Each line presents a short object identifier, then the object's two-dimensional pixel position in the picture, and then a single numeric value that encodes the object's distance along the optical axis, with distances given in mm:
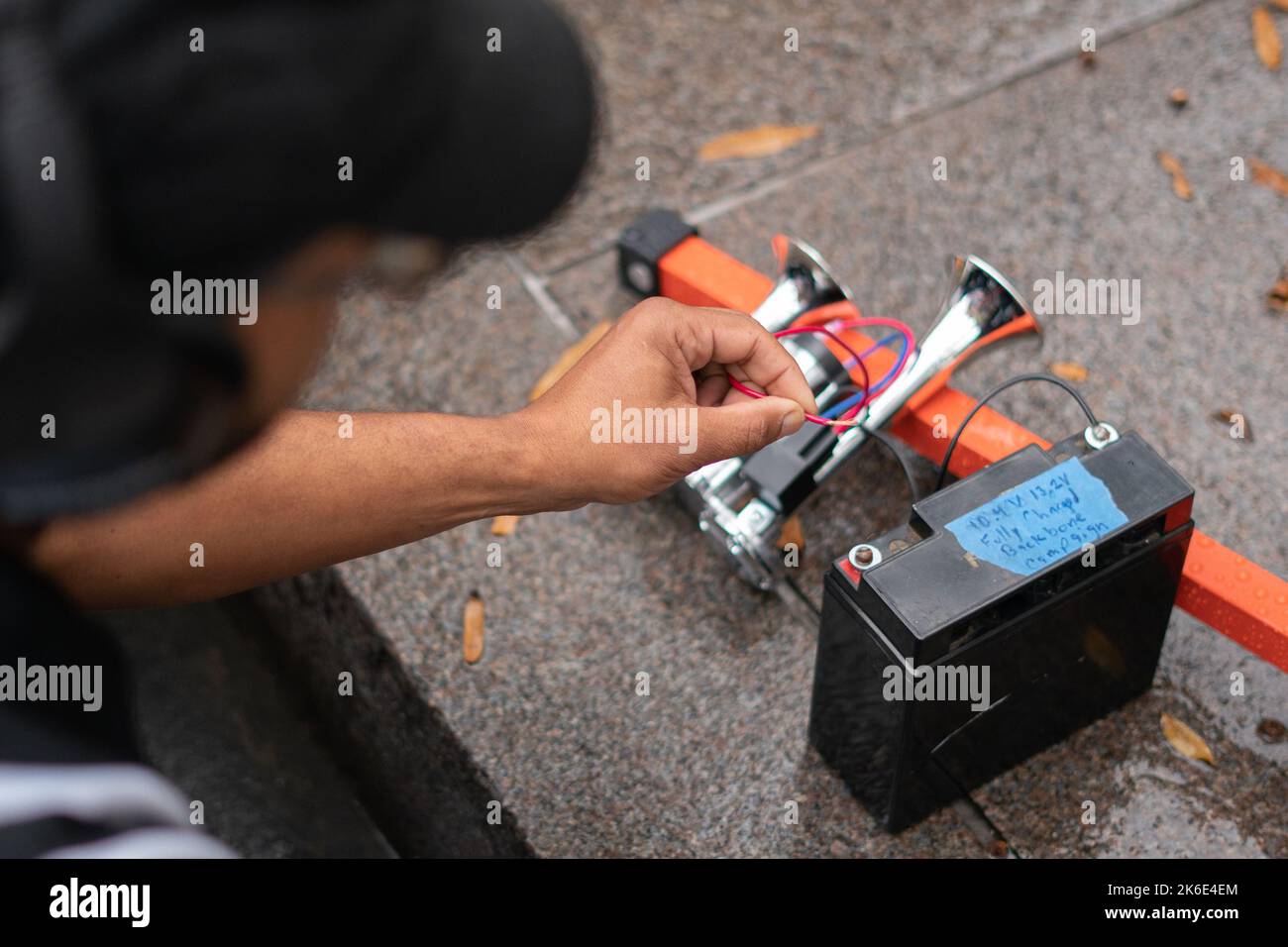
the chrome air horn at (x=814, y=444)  2008
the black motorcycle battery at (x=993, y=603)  1533
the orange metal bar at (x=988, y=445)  1748
